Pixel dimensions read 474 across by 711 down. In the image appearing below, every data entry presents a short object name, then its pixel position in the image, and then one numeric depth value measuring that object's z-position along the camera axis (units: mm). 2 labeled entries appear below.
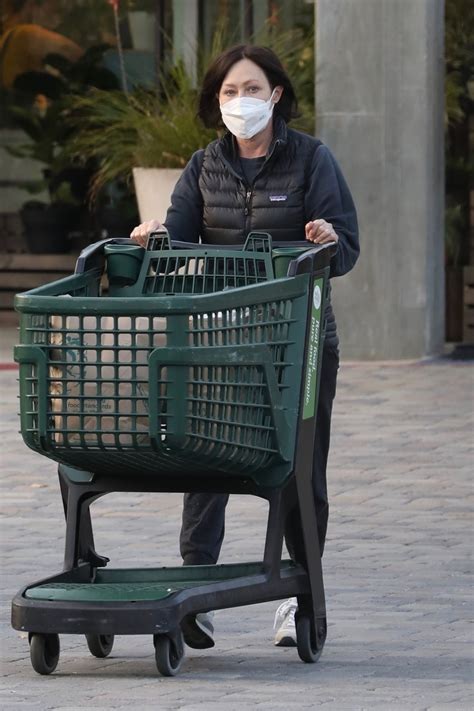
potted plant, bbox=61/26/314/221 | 26250
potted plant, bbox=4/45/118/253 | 32500
